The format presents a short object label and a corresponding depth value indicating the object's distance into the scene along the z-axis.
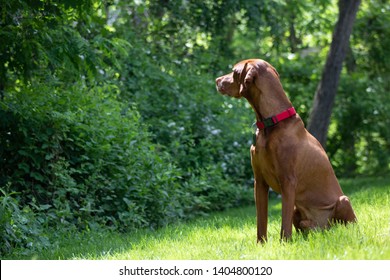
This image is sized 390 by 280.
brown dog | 10.10
